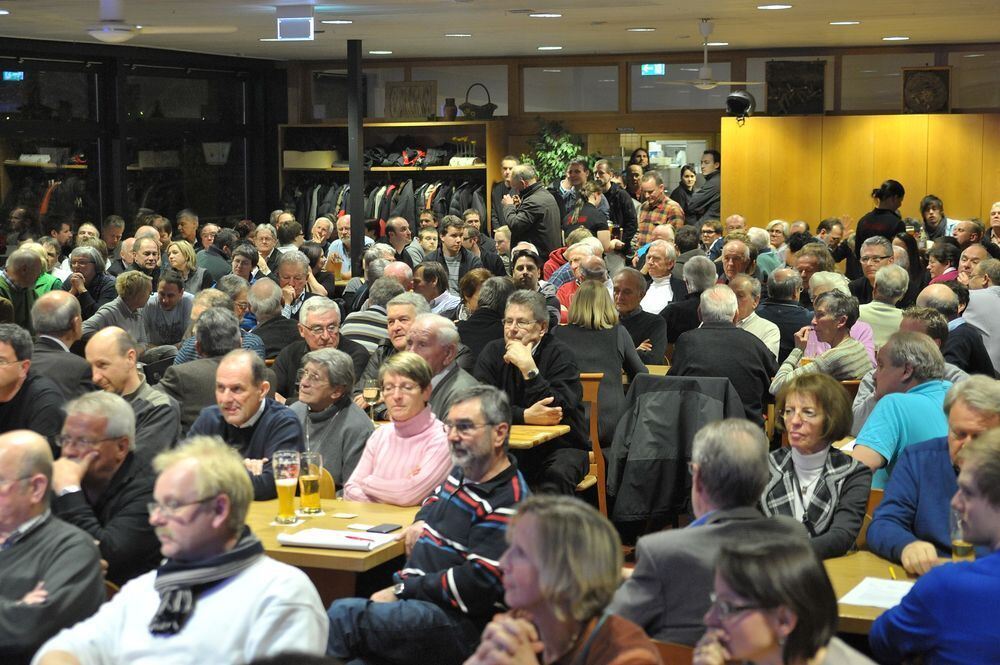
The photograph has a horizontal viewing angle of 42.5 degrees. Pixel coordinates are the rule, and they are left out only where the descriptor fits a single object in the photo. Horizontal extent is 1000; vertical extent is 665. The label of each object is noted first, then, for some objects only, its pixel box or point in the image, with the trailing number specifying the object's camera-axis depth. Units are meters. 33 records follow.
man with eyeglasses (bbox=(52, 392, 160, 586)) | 3.92
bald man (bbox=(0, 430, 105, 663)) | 3.33
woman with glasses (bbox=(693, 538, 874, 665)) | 2.47
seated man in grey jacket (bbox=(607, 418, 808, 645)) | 3.23
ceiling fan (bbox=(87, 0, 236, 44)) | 9.32
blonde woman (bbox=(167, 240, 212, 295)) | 10.09
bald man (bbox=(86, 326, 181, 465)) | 5.27
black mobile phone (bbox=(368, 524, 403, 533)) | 4.42
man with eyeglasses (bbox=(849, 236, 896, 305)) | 9.09
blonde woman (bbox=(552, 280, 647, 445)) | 6.82
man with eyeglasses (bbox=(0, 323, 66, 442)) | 5.14
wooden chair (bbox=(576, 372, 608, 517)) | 6.71
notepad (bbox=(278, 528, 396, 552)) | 4.21
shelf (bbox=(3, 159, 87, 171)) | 13.02
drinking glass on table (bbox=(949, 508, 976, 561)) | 3.68
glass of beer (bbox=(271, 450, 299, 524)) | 4.52
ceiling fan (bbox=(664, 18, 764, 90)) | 12.83
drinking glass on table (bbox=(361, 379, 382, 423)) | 5.88
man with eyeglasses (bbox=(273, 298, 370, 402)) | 6.79
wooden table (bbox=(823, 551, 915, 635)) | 3.45
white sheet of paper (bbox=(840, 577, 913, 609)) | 3.58
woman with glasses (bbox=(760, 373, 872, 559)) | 4.20
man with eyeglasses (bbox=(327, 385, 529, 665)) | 3.89
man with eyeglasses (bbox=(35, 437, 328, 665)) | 3.12
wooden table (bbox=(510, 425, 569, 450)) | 5.51
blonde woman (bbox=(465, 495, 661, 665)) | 2.63
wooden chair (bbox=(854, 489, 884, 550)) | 4.46
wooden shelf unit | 15.59
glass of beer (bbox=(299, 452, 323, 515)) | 4.64
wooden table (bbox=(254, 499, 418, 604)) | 4.17
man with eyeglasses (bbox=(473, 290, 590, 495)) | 5.98
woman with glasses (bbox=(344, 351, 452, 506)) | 4.89
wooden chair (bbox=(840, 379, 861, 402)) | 6.40
